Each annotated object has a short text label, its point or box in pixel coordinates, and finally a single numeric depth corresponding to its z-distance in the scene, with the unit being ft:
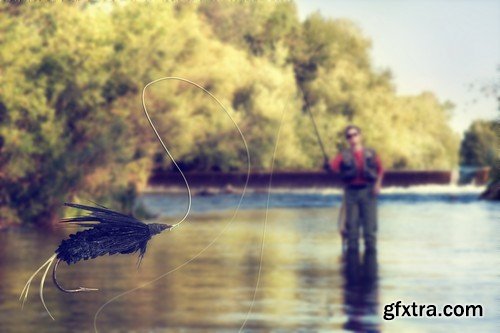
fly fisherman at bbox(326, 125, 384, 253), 57.93
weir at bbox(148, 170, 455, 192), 190.29
